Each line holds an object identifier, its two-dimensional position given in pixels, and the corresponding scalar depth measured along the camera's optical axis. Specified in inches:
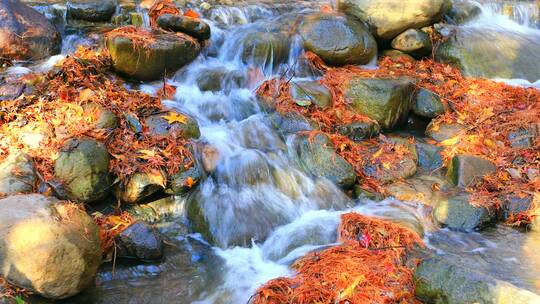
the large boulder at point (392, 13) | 343.9
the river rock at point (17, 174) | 185.6
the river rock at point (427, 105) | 299.3
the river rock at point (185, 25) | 289.3
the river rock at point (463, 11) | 390.3
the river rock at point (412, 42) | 343.9
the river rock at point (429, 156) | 267.7
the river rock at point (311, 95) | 282.4
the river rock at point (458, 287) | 143.6
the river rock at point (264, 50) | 306.2
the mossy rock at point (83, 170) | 196.1
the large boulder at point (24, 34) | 253.6
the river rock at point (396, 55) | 343.3
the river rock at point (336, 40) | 316.2
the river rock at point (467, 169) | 245.8
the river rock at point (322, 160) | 240.5
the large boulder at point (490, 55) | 343.9
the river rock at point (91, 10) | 305.7
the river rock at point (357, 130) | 272.8
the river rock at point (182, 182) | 215.5
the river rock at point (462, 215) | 219.8
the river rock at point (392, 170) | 249.6
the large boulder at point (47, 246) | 146.4
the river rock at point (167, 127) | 229.9
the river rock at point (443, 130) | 285.9
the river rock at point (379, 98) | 282.2
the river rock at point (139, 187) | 207.3
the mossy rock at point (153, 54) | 259.8
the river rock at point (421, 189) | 236.1
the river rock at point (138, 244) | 184.7
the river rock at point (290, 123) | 264.4
